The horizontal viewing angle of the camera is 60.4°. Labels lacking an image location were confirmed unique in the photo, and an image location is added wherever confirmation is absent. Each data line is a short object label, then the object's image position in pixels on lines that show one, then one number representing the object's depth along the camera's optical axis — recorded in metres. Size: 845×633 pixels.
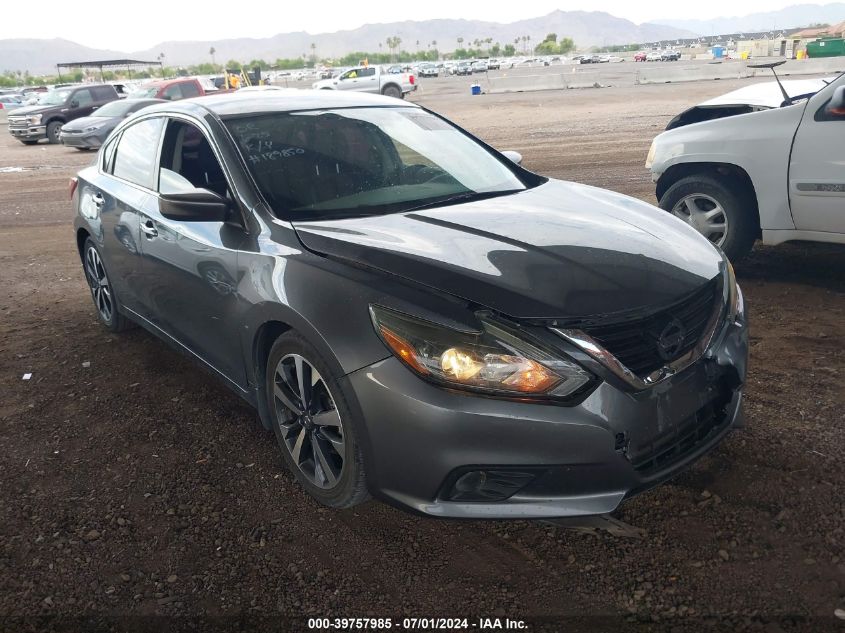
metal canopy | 41.12
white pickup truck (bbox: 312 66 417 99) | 33.28
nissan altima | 2.38
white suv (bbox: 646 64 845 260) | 5.05
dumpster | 44.66
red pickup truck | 20.00
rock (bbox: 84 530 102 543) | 2.94
